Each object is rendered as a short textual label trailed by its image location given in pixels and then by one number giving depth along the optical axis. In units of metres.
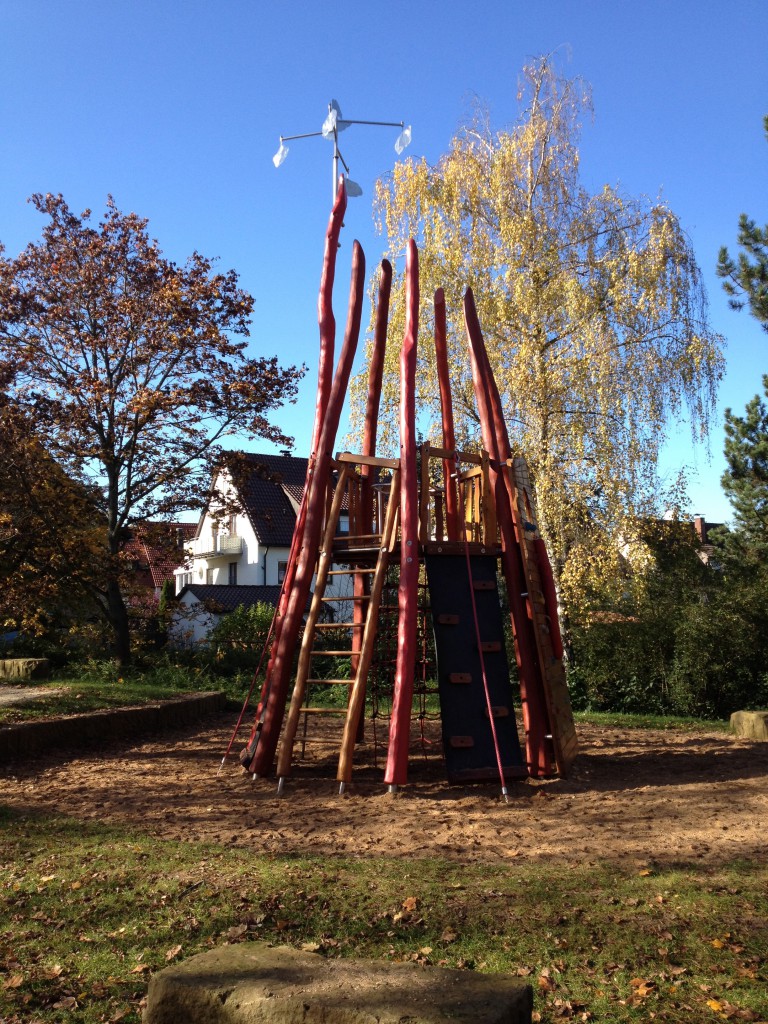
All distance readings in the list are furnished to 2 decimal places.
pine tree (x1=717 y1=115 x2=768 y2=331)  15.30
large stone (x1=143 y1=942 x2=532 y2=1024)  2.35
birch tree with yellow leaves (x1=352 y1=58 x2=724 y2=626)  15.15
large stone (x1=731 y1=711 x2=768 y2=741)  10.59
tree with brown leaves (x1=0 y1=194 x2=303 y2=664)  14.91
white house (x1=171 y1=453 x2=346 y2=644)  32.91
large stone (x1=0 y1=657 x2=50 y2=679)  14.94
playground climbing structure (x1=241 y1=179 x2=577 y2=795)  7.45
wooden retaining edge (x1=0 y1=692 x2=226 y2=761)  9.20
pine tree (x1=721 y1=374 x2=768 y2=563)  18.05
